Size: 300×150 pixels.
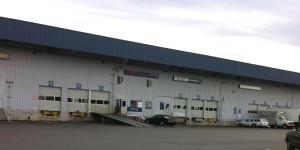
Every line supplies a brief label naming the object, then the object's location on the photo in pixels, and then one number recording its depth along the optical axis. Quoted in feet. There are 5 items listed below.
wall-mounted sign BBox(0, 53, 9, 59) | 124.26
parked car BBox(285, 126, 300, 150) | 50.24
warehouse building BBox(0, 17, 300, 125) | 126.00
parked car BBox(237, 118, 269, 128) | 182.60
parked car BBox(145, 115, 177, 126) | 144.97
